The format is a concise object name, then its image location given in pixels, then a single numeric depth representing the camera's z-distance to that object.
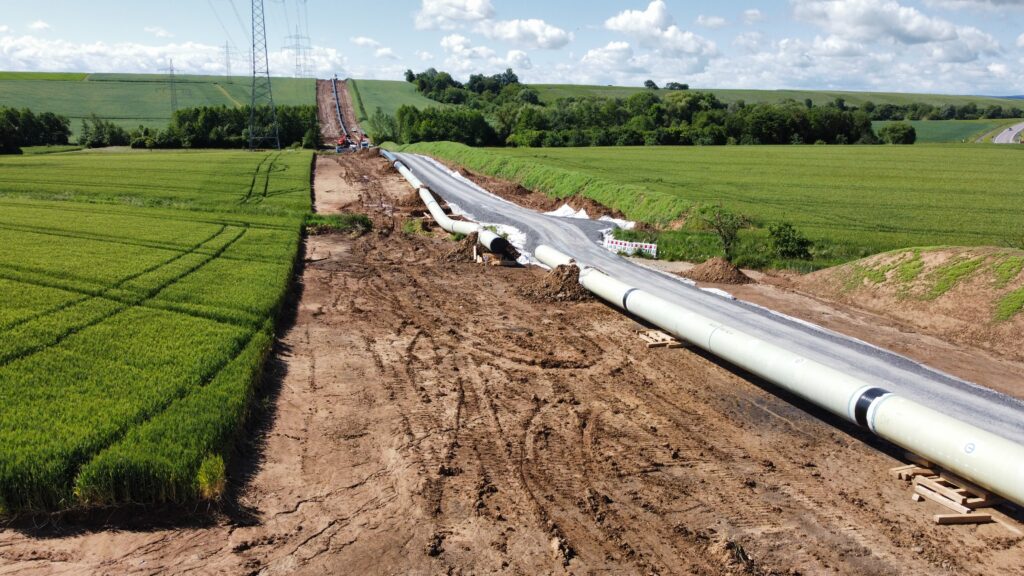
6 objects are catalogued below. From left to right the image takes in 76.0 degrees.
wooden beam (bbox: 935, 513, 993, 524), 11.41
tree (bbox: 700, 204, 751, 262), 32.69
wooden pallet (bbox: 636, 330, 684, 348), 20.34
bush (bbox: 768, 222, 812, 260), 32.38
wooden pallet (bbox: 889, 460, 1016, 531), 11.48
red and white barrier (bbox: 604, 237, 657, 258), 34.06
